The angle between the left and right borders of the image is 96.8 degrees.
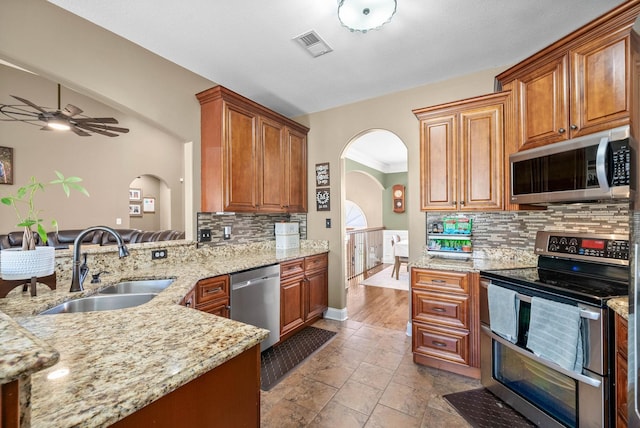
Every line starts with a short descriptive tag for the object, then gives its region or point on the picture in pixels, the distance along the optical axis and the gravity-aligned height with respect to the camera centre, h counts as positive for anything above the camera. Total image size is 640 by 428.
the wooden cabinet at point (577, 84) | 1.61 +0.83
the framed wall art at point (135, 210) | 6.65 +0.15
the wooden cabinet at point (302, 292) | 2.83 -0.84
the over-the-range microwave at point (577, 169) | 1.55 +0.27
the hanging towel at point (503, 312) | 1.81 -0.65
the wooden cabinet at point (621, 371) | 1.29 -0.74
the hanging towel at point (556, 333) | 1.47 -0.66
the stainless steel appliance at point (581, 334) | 1.41 -0.69
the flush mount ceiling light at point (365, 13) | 1.68 +1.23
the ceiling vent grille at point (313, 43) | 2.15 +1.36
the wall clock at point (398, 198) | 7.56 +0.43
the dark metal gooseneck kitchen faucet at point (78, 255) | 1.54 -0.21
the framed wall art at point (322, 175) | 3.58 +0.51
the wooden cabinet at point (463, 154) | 2.35 +0.52
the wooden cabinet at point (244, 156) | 2.63 +0.61
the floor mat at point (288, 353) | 2.27 -1.28
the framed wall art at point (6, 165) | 4.29 +0.81
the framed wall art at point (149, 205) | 6.95 +0.28
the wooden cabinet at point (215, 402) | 0.69 -0.52
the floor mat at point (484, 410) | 1.75 -1.29
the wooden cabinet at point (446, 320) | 2.21 -0.87
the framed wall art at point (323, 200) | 3.57 +0.19
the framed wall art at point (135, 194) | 6.67 +0.52
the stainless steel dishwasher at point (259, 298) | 2.34 -0.73
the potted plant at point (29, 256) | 1.34 -0.19
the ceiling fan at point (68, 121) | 3.55 +1.29
